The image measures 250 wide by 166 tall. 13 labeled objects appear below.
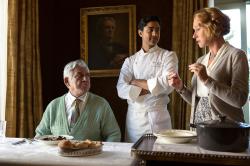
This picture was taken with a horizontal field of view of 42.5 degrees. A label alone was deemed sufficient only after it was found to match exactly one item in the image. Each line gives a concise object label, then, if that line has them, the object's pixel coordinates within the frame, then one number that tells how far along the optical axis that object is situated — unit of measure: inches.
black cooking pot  53.1
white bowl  62.5
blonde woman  69.4
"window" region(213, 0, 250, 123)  134.0
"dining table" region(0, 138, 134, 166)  56.8
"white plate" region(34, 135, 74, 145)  70.0
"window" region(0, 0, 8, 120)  116.6
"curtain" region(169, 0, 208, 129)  127.6
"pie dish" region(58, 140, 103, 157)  60.9
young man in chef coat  102.3
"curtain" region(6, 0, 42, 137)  116.4
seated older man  90.9
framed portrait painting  139.5
